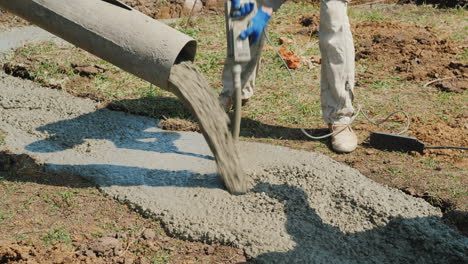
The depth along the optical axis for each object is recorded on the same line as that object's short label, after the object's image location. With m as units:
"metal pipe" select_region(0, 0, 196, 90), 3.26
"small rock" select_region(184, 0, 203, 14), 7.23
